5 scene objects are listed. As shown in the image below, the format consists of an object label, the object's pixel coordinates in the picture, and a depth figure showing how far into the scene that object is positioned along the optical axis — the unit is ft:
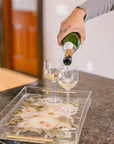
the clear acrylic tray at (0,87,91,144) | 3.18
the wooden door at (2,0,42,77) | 14.14
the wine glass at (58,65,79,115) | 4.12
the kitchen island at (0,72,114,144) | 3.40
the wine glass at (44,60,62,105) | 4.58
